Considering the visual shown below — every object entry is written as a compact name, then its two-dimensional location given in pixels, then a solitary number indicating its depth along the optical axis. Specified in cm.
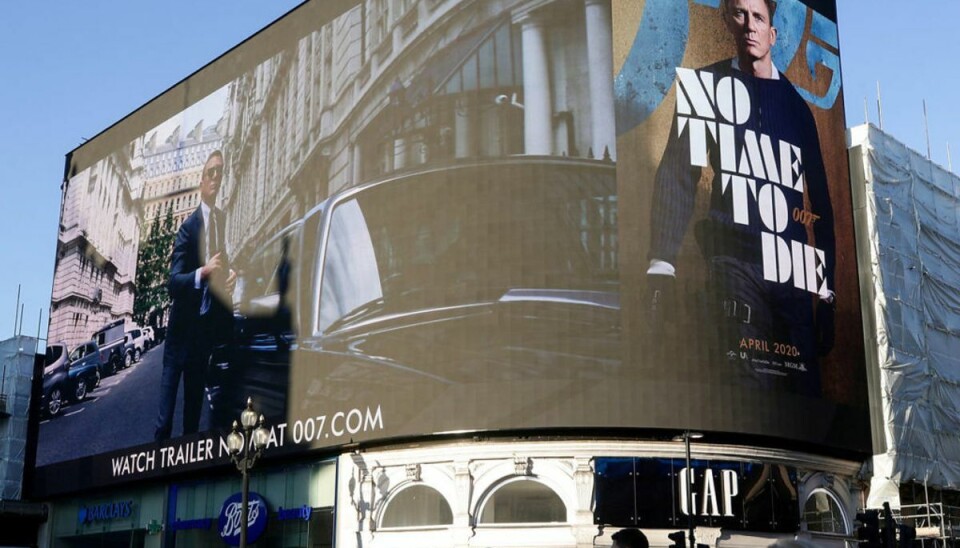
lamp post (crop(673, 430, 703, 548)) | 3509
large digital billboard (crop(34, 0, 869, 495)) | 4256
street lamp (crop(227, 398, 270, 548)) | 3034
